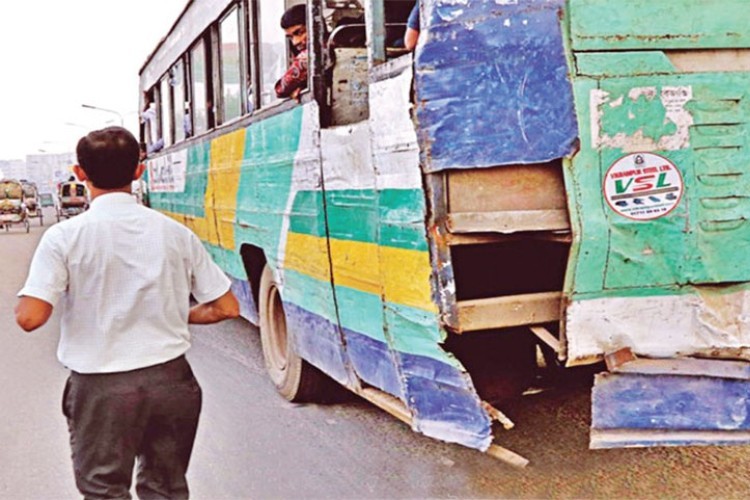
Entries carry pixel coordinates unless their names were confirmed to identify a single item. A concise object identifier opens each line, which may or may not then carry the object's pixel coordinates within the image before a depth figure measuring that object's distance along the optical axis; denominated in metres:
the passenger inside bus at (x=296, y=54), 5.04
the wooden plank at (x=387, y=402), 4.05
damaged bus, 3.45
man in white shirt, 2.81
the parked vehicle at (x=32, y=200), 39.74
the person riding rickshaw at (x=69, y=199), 39.06
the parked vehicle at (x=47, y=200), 57.12
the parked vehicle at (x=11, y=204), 32.81
